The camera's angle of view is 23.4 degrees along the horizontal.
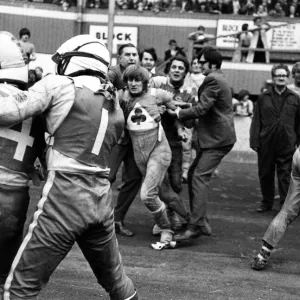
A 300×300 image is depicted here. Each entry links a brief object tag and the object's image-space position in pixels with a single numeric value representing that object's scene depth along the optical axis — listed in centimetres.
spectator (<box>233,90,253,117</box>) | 1402
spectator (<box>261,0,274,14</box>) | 2050
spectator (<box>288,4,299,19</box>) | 2016
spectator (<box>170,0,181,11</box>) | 2138
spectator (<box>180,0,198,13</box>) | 2112
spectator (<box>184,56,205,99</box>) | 979
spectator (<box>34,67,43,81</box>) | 1418
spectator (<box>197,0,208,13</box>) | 2092
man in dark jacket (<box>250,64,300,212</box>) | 910
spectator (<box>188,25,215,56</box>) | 1653
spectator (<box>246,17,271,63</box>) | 1856
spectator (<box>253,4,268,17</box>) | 2020
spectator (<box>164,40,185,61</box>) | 1813
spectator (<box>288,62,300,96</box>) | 932
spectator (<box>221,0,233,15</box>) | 2058
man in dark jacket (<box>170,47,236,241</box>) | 722
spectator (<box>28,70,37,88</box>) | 1306
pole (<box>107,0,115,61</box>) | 1267
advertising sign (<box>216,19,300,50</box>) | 1898
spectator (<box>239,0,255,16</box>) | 2031
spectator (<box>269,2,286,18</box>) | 2002
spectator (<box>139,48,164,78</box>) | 938
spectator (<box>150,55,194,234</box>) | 763
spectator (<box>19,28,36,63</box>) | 1567
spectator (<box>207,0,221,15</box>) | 2061
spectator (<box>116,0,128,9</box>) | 2156
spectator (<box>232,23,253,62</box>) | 1847
